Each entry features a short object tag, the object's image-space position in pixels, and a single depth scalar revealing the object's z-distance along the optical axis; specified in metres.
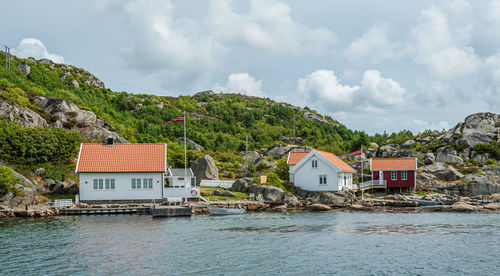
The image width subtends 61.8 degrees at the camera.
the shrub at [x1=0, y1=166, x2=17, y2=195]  39.00
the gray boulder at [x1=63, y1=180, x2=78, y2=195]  44.69
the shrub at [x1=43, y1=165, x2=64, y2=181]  46.31
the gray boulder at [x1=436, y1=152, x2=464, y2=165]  67.00
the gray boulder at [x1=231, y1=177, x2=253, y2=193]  49.68
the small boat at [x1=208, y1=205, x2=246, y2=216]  39.47
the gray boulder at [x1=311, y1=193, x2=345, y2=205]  47.61
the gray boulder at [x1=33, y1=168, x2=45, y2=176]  46.25
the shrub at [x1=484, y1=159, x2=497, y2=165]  65.69
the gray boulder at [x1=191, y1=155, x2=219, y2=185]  55.78
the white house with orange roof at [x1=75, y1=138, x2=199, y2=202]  42.62
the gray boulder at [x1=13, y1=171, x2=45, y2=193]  41.62
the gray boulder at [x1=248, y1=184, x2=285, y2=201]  46.78
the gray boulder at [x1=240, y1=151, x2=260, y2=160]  84.81
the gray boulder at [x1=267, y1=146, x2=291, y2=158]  89.75
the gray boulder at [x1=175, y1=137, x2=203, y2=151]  86.14
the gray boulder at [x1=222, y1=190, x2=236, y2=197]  46.62
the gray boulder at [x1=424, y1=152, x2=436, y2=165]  68.62
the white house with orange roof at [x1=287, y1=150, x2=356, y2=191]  51.19
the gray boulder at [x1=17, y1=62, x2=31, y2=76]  98.89
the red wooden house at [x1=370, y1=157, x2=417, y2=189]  56.28
